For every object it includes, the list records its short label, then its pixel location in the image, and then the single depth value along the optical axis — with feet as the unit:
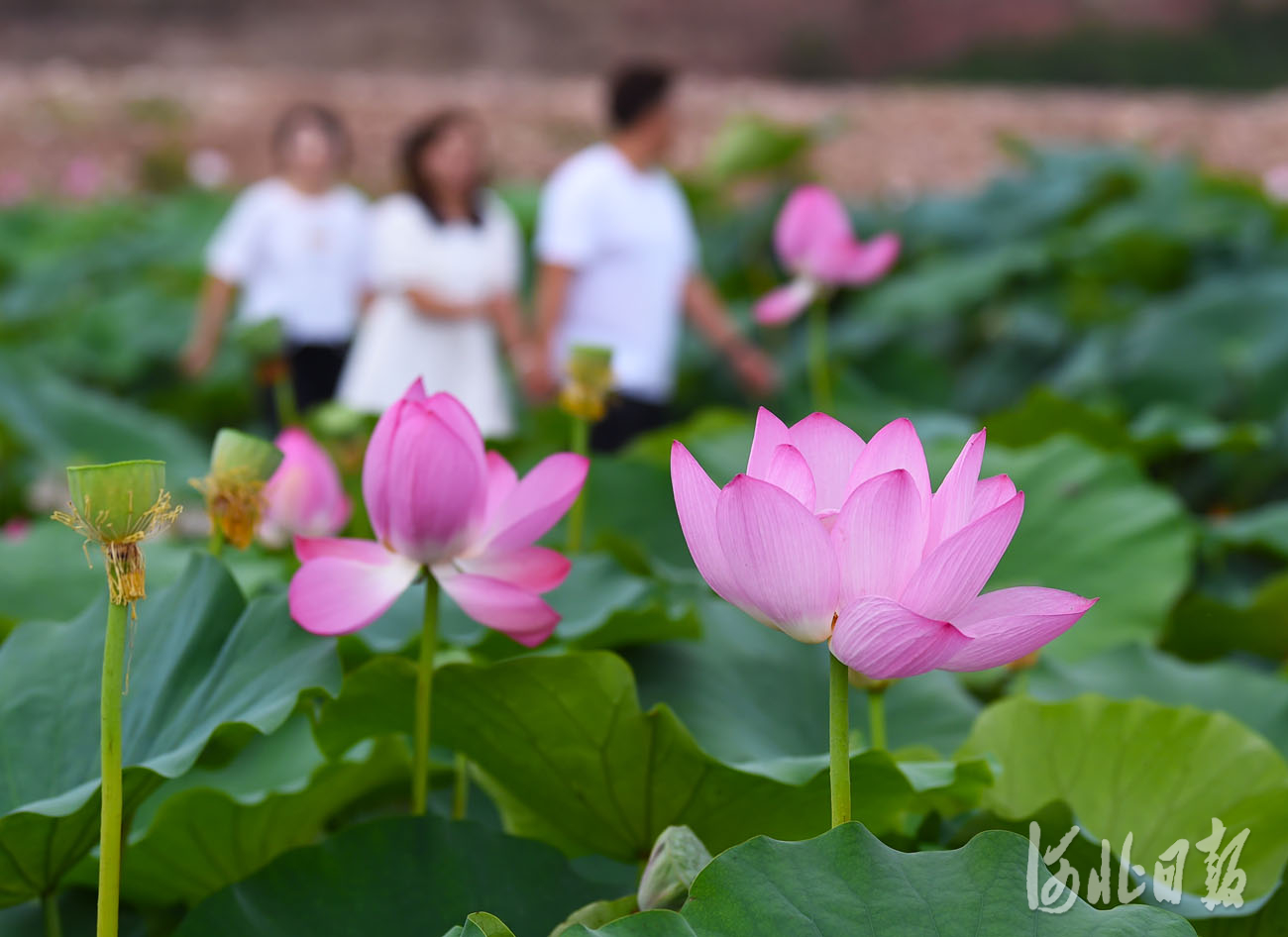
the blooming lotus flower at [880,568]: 8.81
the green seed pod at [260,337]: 18.30
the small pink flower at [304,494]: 17.19
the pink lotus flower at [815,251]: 19.76
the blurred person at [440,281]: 23.73
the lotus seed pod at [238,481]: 13.22
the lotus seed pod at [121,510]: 9.31
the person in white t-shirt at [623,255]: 22.63
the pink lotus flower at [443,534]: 11.74
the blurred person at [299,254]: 24.81
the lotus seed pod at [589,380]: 16.87
